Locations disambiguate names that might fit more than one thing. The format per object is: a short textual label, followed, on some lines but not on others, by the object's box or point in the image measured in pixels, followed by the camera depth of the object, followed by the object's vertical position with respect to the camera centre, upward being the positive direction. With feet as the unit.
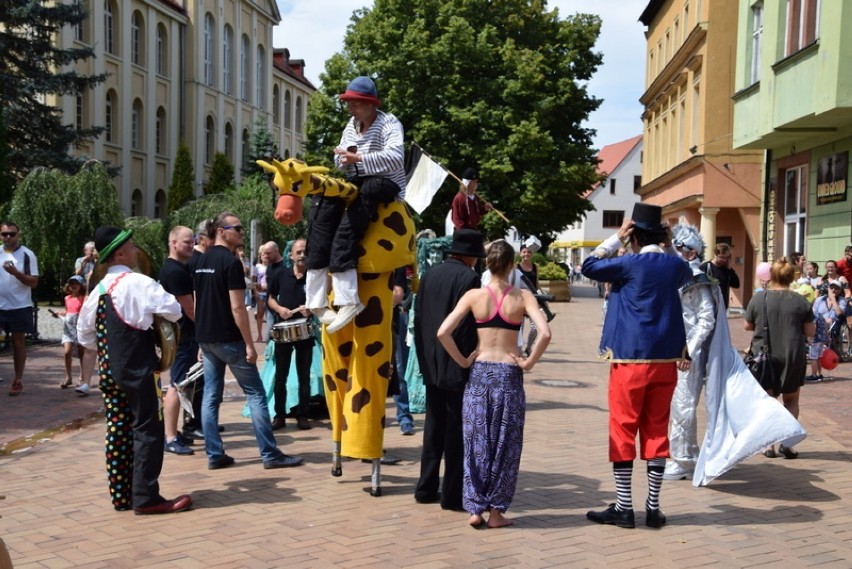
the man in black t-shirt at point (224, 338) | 23.24 -2.13
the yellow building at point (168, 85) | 130.31 +27.79
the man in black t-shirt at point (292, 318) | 29.50 -2.05
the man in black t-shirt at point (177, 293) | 25.45 -1.13
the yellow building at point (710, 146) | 93.86 +12.61
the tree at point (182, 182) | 138.10 +10.89
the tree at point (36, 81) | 95.40 +18.18
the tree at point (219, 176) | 145.59 +12.37
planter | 118.11 -3.67
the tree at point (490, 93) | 118.52 +21.92
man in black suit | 19.63 -2.31
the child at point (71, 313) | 38.11 -2.58
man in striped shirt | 20.75 +1.28
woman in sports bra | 18.48 -2.71
